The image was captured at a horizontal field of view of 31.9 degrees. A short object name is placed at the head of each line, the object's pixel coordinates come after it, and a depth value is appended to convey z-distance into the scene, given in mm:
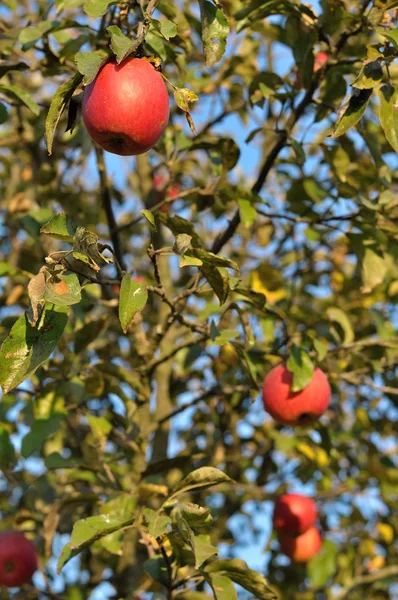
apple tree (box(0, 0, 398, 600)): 1595
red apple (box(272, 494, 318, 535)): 3164
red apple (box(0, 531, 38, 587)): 2820
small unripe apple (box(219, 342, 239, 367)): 3071
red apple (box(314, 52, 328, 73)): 2571
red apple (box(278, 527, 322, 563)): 3412
